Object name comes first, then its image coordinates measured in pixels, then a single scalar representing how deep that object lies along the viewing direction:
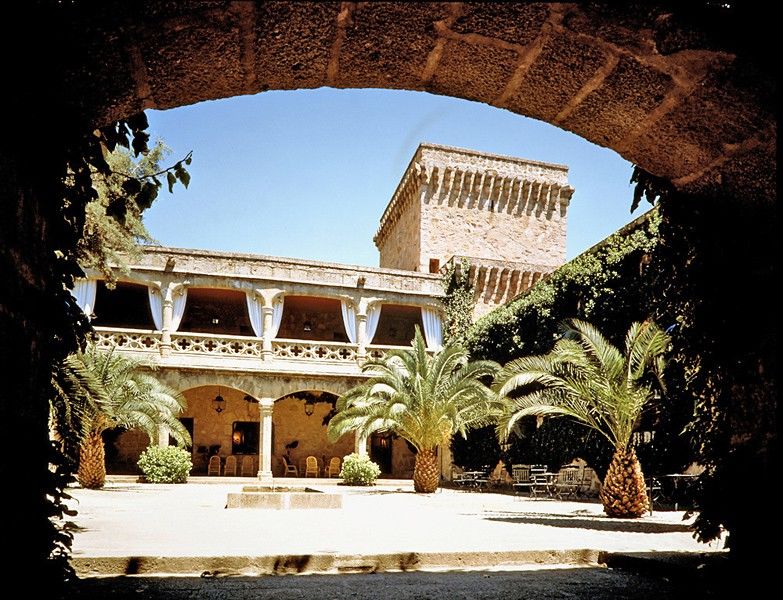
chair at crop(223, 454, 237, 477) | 25.25
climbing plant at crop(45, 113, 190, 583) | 2.87
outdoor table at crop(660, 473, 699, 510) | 11.73
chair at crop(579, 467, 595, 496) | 15.77
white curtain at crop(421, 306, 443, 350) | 25.67
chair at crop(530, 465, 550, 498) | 15.95
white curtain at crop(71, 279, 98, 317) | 22.02
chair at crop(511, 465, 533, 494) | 17.54
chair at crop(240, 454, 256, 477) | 25.84
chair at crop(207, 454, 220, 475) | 24.27
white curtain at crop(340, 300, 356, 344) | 24.81
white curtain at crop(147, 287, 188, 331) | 23.05
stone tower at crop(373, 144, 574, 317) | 30.21
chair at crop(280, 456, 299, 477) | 24.92
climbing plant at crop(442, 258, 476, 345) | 25.80
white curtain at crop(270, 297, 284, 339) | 23.88
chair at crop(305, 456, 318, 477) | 24.91
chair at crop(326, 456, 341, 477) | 25.76
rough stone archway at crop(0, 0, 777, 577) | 2.44
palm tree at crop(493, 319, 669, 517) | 10.39
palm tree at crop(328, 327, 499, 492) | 17.03
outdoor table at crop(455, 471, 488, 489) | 19.79
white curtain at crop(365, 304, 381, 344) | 24.94
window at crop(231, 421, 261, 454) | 26.39
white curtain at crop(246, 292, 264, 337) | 23.81
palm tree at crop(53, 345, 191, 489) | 16.30
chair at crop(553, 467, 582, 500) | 15.19
